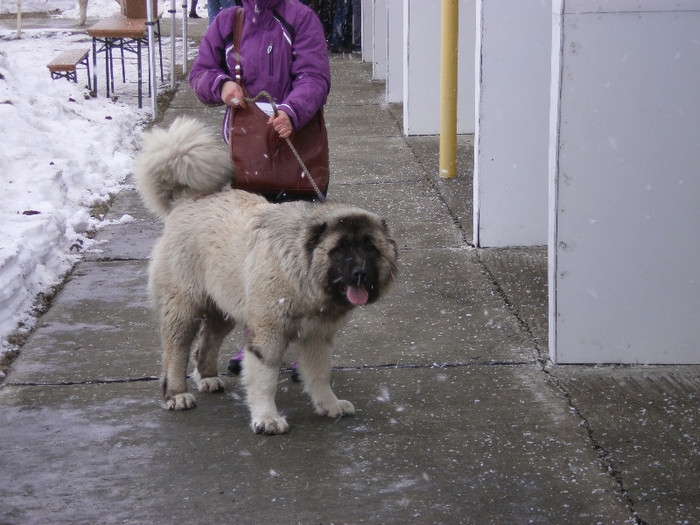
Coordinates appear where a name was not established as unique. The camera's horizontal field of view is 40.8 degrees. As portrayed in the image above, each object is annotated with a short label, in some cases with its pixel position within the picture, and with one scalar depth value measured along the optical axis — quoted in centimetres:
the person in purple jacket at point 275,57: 491
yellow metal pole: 899
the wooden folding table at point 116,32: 1209
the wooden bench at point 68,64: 1205
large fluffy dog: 418
